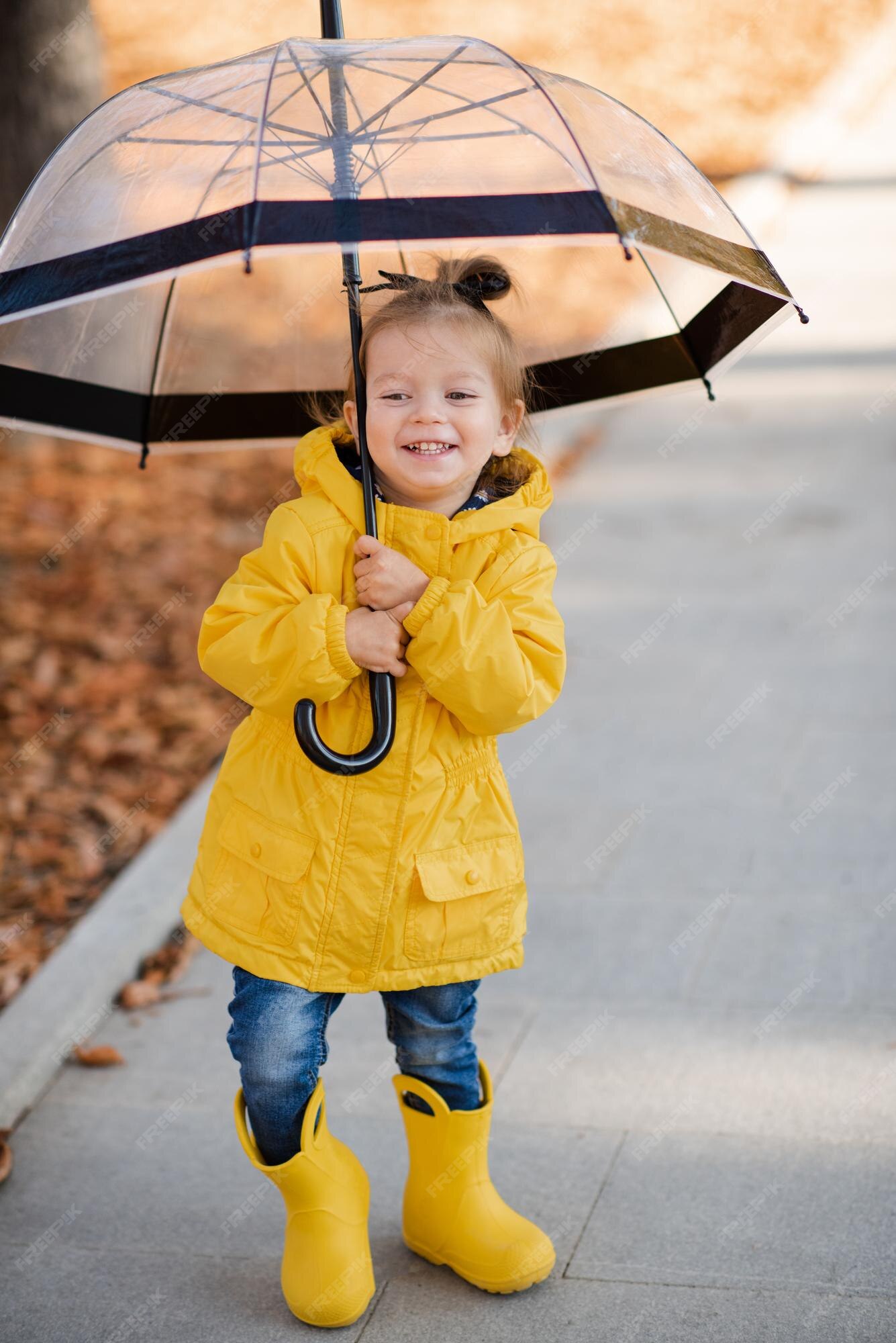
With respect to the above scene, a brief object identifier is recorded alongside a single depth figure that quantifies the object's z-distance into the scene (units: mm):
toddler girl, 2492
